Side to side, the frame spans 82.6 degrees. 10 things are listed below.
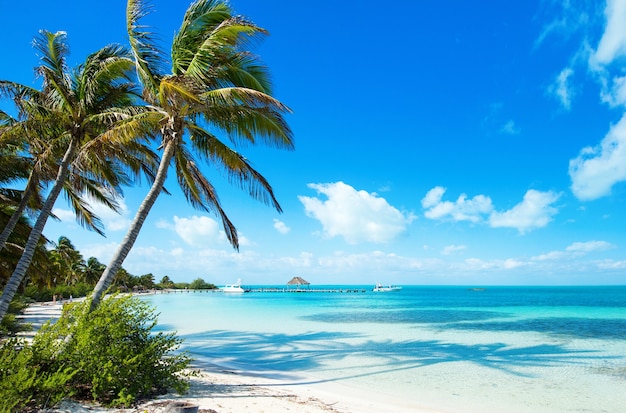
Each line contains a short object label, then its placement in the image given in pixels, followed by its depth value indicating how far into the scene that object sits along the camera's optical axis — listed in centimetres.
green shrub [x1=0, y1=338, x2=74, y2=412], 359
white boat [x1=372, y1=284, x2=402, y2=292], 11245
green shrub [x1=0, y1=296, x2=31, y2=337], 832
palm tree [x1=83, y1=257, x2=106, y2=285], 5256
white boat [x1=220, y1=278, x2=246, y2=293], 8794
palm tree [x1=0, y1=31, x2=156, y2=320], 779
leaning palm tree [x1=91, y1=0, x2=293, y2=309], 682
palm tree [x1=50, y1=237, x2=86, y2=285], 3900
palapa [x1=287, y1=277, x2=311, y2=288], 9075
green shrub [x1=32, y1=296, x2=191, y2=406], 471
